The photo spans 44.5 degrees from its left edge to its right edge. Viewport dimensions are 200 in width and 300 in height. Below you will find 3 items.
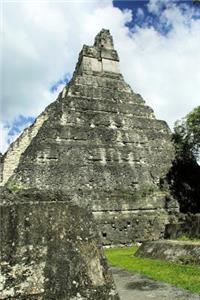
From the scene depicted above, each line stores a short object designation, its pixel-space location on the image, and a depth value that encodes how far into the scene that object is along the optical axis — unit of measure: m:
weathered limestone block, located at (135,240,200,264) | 5.28
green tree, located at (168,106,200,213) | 12.41
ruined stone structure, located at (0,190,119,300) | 2.18
